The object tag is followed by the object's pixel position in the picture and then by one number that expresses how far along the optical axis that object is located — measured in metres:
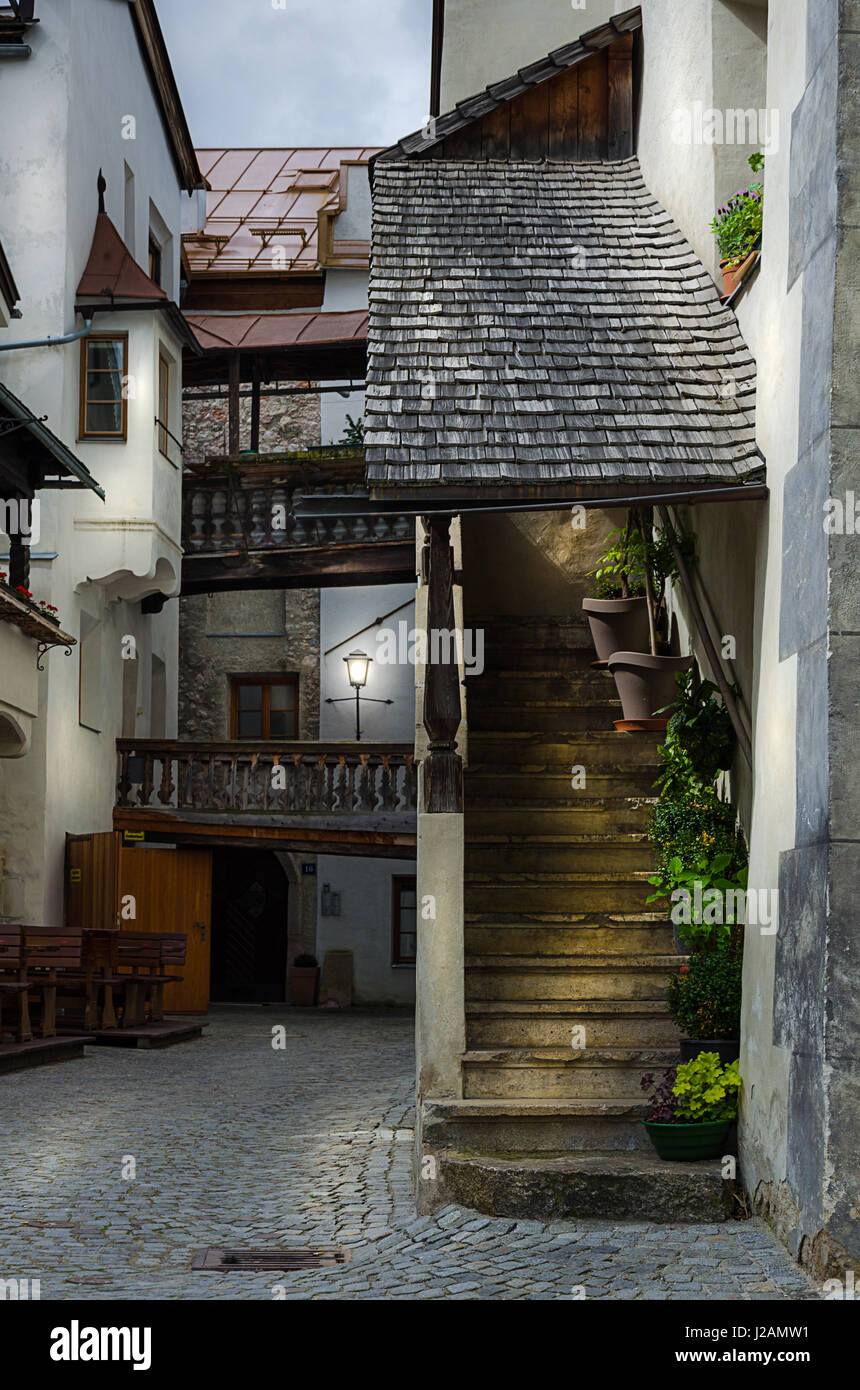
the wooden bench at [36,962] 13.55
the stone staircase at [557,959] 6.95
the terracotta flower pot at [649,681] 8.84
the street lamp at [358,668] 22.88
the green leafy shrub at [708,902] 7.98
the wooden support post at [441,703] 7.86
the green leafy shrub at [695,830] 8.31
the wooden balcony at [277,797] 19.31
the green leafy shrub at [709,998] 7.52
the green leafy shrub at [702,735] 8.45
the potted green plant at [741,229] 7.88
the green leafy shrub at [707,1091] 7.13
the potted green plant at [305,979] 23.39
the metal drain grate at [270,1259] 6.39
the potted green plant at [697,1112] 7.07
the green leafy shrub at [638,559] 9.50
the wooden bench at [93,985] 15.14
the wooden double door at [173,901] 18.92
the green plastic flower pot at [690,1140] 7.05
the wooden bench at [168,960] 15.97
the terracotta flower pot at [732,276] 7.89
